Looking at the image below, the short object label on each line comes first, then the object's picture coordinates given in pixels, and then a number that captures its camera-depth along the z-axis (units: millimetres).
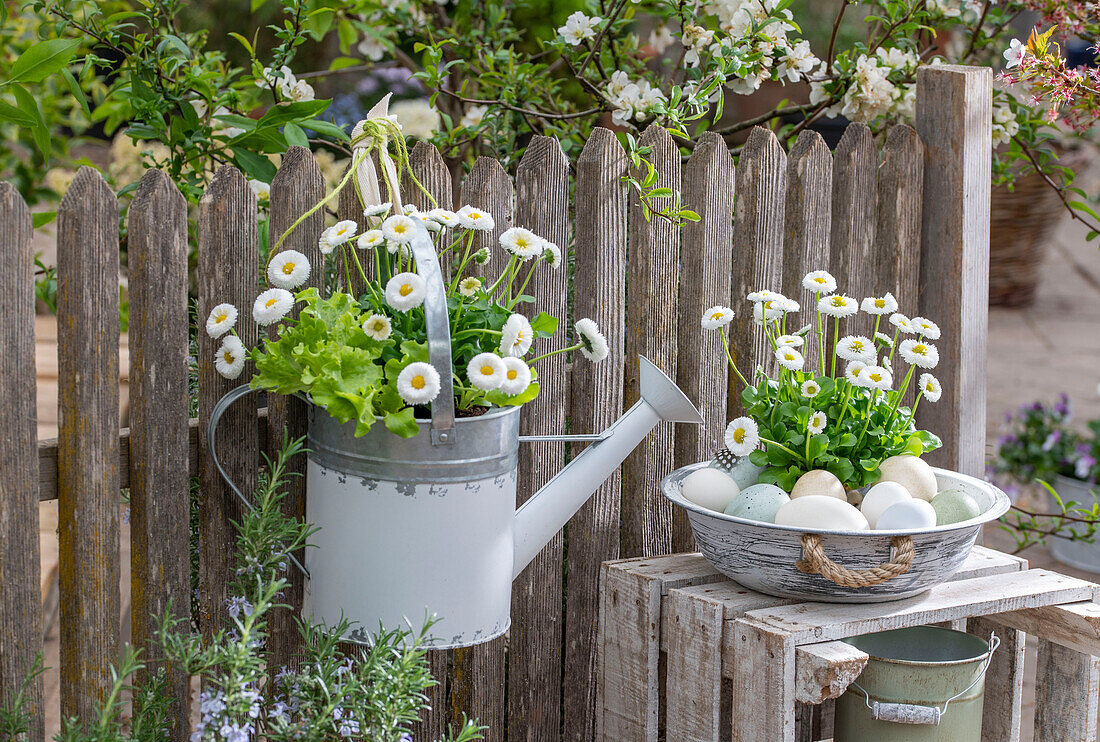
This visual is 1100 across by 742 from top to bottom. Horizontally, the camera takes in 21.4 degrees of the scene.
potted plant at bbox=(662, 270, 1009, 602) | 2549
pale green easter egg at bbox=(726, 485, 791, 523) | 2581
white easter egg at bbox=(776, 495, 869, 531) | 2548
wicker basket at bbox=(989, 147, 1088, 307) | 6750
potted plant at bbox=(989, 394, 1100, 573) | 4023
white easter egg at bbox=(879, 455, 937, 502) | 2637
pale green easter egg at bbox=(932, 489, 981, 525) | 2595
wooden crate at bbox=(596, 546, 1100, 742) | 2536
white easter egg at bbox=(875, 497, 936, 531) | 2544
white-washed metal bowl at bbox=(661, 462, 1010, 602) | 2546
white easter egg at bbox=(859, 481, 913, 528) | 2580
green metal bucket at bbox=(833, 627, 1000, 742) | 2613
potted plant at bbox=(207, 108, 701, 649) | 2457
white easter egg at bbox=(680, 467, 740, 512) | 2638
